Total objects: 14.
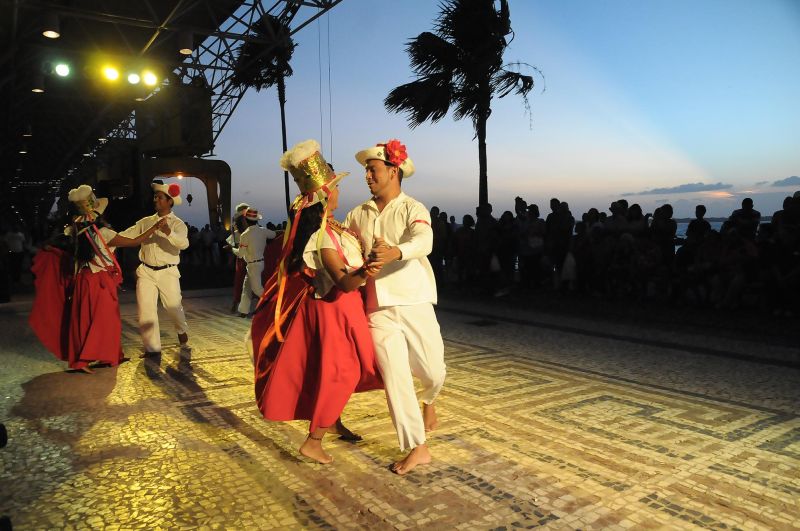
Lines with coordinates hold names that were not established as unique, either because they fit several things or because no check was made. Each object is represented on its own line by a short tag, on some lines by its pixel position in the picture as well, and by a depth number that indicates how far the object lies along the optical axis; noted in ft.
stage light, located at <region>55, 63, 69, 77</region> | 44.57
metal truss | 38.86
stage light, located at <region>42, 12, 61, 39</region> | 35.35
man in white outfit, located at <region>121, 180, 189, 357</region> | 19.94
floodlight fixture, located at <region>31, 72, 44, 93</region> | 46.68
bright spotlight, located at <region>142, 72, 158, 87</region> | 48.51
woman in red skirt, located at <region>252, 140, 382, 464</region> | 10.32
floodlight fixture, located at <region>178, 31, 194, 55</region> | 41.67
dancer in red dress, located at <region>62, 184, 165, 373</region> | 18.43
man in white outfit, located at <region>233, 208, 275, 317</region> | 27.84
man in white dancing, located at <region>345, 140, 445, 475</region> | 10.17
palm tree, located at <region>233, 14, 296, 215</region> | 43.09
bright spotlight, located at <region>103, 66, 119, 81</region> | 46.32
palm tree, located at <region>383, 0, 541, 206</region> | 43.32
